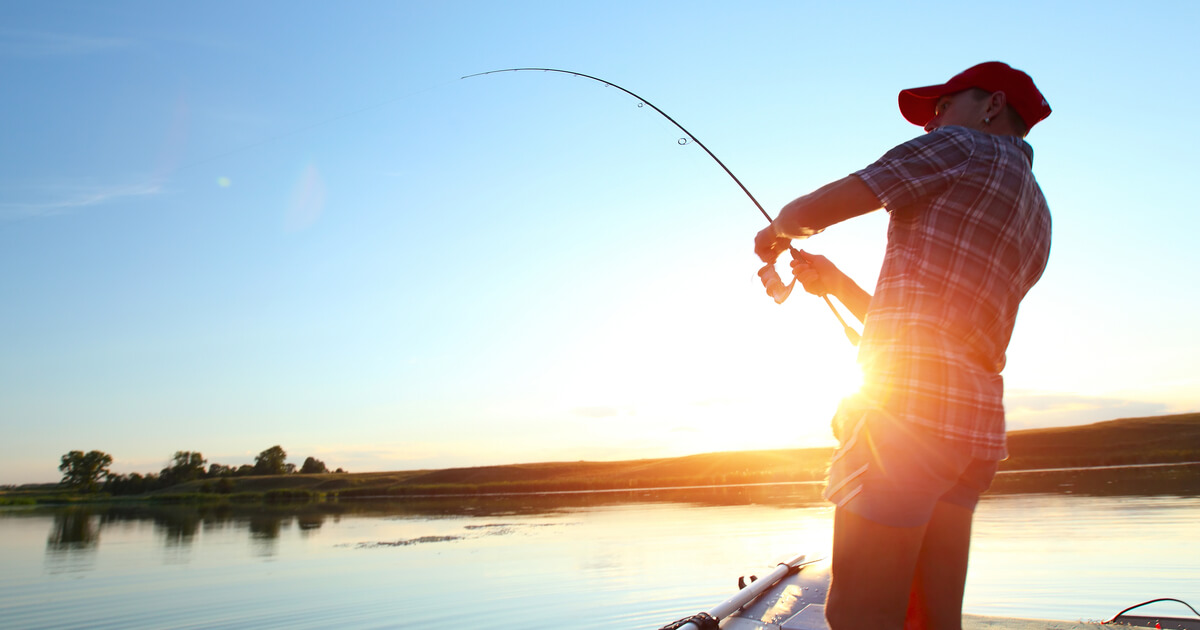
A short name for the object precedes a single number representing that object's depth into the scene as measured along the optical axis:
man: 1.72
